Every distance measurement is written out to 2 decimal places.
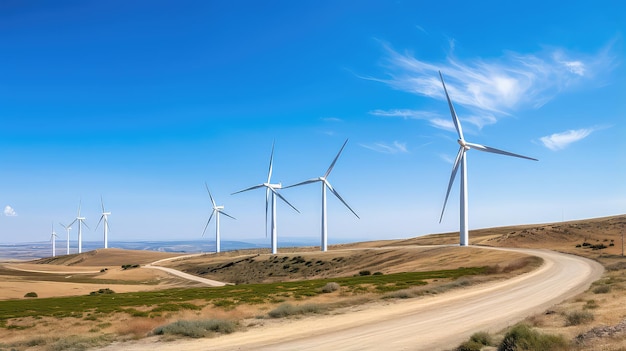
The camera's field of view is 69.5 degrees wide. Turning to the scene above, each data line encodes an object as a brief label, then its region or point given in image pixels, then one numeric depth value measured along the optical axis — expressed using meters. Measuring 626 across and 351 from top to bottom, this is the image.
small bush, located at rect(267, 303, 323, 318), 37.81
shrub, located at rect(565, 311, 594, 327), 27.05
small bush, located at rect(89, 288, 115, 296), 72.99
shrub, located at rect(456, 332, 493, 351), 22.36
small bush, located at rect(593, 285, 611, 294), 39.62
